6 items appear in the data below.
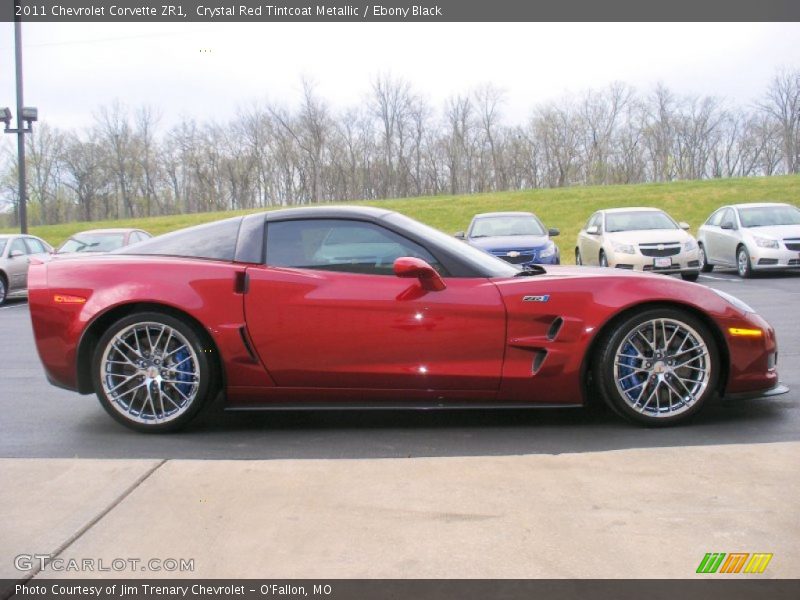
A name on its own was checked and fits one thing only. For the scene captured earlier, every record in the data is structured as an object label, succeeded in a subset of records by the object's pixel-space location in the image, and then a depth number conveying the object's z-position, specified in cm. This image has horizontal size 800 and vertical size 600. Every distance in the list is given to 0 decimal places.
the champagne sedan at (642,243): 1539
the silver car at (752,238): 1559
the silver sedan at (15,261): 1623
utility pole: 2147
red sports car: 463
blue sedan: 1525
